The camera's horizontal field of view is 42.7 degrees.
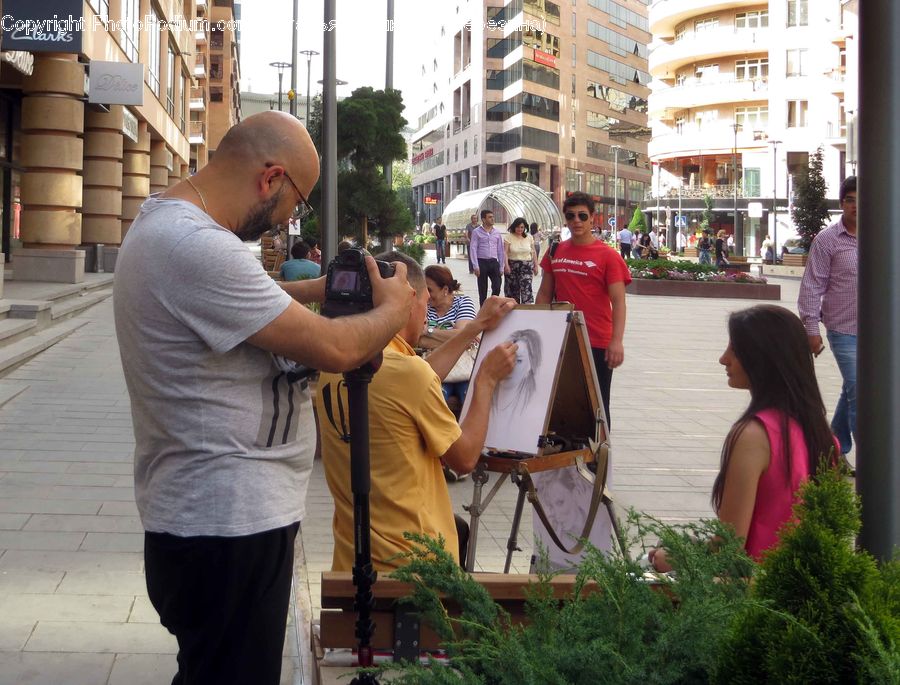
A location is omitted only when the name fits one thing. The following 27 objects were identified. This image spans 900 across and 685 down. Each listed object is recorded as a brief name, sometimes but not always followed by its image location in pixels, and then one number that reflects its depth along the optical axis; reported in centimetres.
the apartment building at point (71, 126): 1941
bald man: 236
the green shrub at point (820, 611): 149
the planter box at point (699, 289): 3183
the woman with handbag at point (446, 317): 800
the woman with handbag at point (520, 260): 2031
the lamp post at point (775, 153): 6606
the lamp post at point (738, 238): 7344
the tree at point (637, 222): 6172
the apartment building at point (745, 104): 7250
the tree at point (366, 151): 2120
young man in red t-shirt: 766
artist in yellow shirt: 346
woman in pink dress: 350
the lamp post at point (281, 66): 5259
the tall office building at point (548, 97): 10325
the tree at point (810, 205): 5059
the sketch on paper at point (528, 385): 450
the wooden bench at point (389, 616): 275
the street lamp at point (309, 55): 4916
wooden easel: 447
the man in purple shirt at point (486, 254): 2142
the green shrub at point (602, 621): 190
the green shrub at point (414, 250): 2552
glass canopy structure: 6019
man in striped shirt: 772
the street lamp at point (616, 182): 10661
